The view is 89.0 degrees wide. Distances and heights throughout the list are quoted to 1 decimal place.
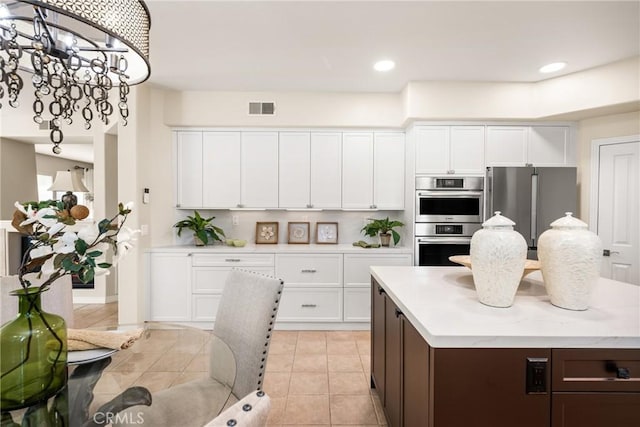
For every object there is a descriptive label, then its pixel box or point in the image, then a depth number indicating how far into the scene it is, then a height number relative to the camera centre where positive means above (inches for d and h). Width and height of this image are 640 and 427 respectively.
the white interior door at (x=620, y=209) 132.1 -1.5
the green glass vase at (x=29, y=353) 41.8 -19.6
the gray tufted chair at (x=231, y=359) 53.7 -29.7
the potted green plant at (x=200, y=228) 154.6 -11.1
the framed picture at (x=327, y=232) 170.4 -14.1
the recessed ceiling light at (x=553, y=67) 125.0 +54.1
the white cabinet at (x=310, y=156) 160.2 +24.2
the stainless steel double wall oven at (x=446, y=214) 145.8 -4.0
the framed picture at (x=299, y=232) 171.0 -14.2
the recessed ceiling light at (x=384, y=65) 124.1 +54.4
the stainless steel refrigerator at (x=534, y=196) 138.9 +3.9
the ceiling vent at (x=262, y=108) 157.2 +46.8
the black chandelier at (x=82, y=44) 41.5 +24.7
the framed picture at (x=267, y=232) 170.1 -14.1
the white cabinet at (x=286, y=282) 147.3 -35.1
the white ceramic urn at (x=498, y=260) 56.0 -9.6
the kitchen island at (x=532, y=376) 45.7 -24.2
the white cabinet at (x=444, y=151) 146.8 +24.4
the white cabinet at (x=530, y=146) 146.5 +26.7
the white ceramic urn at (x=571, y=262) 54.3 -9.6
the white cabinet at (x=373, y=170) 160.2 +17.3
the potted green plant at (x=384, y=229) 155.7 -12.0
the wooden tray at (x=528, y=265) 68.0 -13.1
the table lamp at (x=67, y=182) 207.5 +14.7
